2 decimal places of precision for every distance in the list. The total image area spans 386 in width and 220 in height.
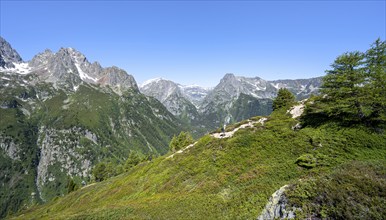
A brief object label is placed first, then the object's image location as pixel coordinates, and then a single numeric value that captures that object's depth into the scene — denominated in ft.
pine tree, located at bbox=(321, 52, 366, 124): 98.89
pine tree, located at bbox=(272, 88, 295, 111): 205.69
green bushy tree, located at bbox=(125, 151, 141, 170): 359.87
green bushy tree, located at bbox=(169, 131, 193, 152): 270.30
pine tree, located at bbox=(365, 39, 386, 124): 91.80
